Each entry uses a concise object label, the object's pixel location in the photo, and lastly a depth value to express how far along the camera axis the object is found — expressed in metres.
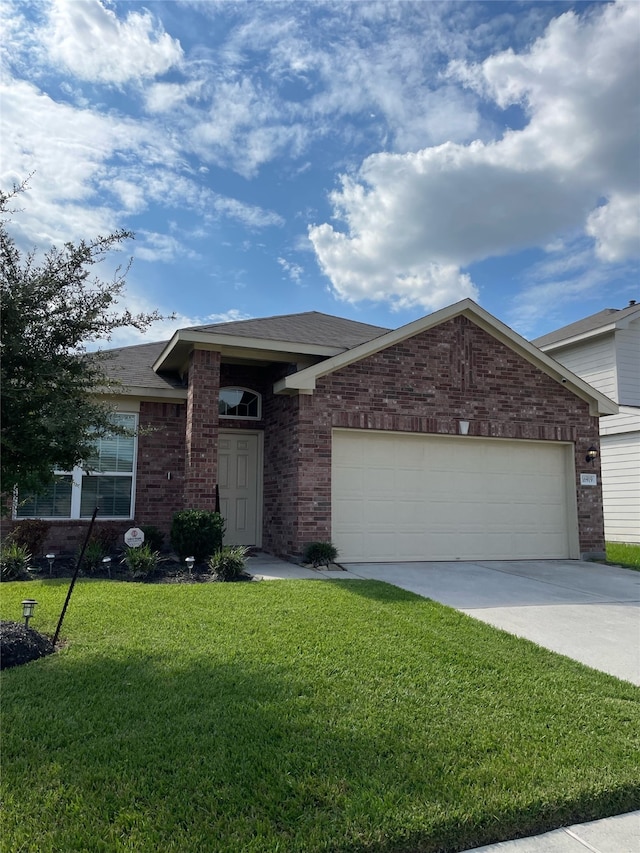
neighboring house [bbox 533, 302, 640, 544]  15.12
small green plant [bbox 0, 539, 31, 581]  8.12
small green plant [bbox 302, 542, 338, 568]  9.45
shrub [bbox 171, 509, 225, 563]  9.08
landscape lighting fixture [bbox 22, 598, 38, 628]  4.88
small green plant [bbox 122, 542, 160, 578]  8.30
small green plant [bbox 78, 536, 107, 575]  8.61
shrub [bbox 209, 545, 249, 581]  8.14
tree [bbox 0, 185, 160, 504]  4.88
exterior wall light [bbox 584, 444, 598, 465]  11.87
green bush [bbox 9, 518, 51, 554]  9.72
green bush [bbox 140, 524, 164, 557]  10.20
